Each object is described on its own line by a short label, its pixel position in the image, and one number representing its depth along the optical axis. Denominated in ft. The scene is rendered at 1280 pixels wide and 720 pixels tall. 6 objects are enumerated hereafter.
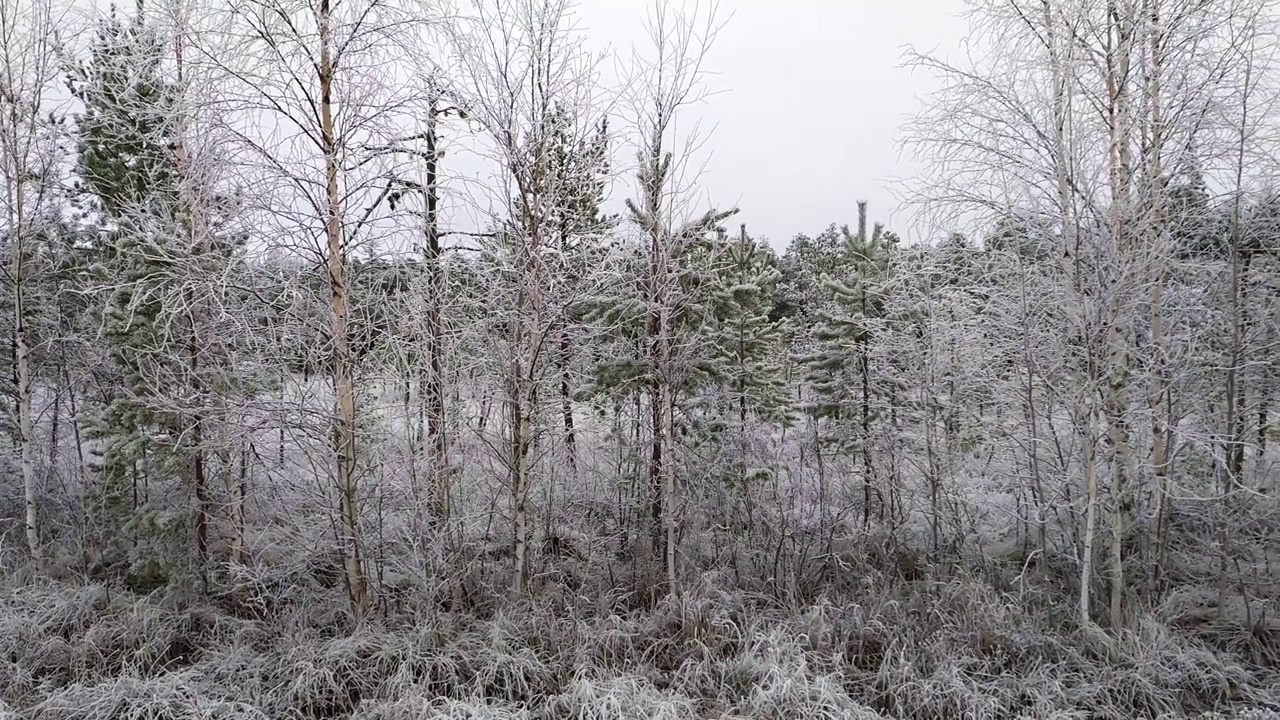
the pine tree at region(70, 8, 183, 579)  14.57
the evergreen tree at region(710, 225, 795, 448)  20.79
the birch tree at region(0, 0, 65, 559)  15.97
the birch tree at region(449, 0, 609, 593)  13.14
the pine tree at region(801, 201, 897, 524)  23.06
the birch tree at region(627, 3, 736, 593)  14.48
